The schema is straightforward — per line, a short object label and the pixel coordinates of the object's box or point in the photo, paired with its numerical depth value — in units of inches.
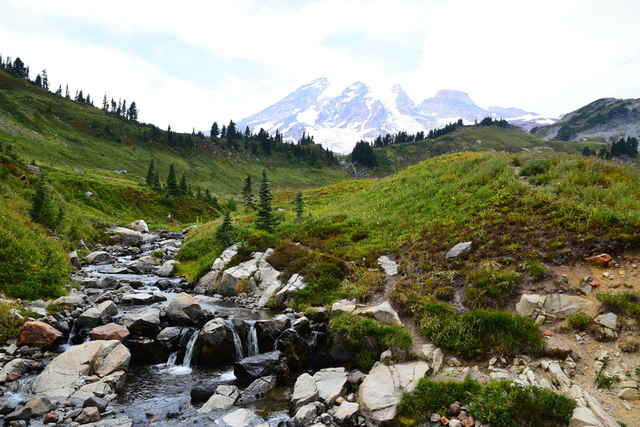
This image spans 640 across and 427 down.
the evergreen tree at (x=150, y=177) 2994.6
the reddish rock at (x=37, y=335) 524.7
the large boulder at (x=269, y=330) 595.5
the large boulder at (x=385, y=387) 393.1
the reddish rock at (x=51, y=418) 372.6
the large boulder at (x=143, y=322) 595.5
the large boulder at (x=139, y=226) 1930.4
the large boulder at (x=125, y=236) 1546.5
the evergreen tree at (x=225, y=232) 1118.0
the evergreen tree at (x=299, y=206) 1249.4
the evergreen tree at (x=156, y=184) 2933.1
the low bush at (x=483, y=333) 445.7
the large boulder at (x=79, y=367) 432.5
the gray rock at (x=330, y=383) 438.9
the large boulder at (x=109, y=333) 559.8
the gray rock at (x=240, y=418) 402.9
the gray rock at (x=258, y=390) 460.9
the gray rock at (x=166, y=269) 1074.1
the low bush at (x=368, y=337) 492.4
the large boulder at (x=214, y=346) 568.1
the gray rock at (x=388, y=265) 734.9
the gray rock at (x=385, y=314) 546.7
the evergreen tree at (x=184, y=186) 3029.0
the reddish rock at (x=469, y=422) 355.9
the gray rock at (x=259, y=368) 510.9
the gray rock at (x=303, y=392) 433.4
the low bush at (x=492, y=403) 343.3
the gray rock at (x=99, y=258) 1111.0
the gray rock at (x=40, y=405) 386.6
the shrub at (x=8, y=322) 529.3
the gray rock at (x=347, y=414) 393.1
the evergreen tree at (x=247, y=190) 2406.6
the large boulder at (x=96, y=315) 591.5
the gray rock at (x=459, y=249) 680.4
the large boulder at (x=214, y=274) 910.1
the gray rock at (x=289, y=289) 761.6
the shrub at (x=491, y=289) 531.2
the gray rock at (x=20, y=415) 368.0
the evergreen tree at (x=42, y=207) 1080.8
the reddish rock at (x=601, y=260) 535.5
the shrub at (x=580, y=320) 445.7
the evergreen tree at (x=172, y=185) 2877.2
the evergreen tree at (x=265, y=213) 1167.6
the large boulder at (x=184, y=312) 634.2
